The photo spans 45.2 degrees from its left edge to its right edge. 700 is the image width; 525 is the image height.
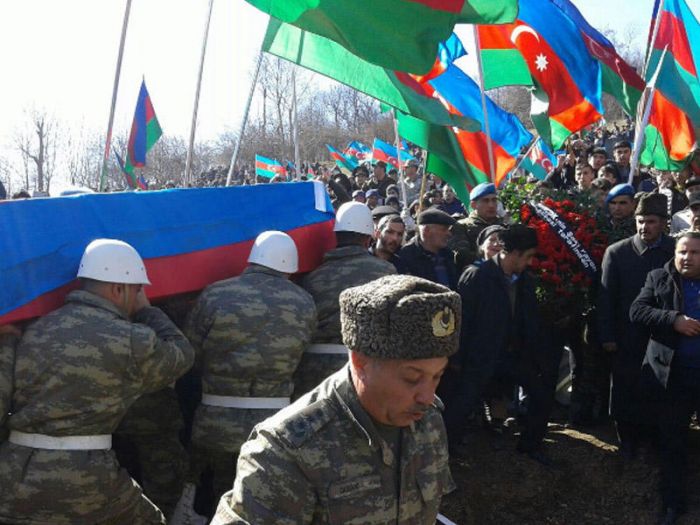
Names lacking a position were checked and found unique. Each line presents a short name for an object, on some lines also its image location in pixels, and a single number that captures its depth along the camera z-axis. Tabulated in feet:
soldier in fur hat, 6.57
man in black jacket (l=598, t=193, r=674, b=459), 20.51
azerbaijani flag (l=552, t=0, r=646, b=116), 26.91
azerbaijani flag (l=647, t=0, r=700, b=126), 27.48
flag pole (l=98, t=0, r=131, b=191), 20.44
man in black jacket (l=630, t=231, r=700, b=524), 18.01
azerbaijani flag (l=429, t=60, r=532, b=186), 26.18
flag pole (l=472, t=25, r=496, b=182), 24.09
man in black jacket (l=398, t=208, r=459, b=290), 21.31
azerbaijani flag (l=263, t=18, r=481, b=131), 21.85
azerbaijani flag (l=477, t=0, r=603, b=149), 26.30
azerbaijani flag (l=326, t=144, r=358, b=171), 68.59
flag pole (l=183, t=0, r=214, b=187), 21.80
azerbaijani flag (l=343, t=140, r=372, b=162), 85.20
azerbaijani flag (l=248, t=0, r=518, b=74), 18.37
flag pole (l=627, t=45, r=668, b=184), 25.52
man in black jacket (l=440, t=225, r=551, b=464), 19.94
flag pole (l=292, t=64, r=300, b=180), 23.97
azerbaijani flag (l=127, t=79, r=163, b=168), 39.93
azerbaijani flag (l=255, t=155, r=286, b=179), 62.08
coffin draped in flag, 13.38
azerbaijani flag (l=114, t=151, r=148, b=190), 37.40
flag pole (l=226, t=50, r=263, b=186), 21.77
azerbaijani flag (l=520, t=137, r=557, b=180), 38.97
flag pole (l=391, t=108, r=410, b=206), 25.68
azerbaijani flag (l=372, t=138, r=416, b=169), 63.46
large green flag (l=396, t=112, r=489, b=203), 25.76
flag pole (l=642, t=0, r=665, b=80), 27.45
